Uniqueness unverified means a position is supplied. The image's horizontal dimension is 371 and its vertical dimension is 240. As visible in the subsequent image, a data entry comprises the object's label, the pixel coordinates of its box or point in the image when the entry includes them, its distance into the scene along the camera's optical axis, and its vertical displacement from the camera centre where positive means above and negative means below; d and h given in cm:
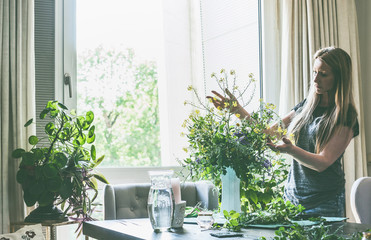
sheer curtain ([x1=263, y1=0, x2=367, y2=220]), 341 +71
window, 305 +78
